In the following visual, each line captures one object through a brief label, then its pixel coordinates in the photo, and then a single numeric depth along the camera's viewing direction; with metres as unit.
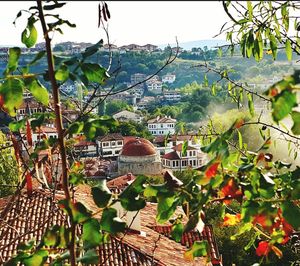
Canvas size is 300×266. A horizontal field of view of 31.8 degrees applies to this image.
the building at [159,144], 43.91
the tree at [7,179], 13.29
